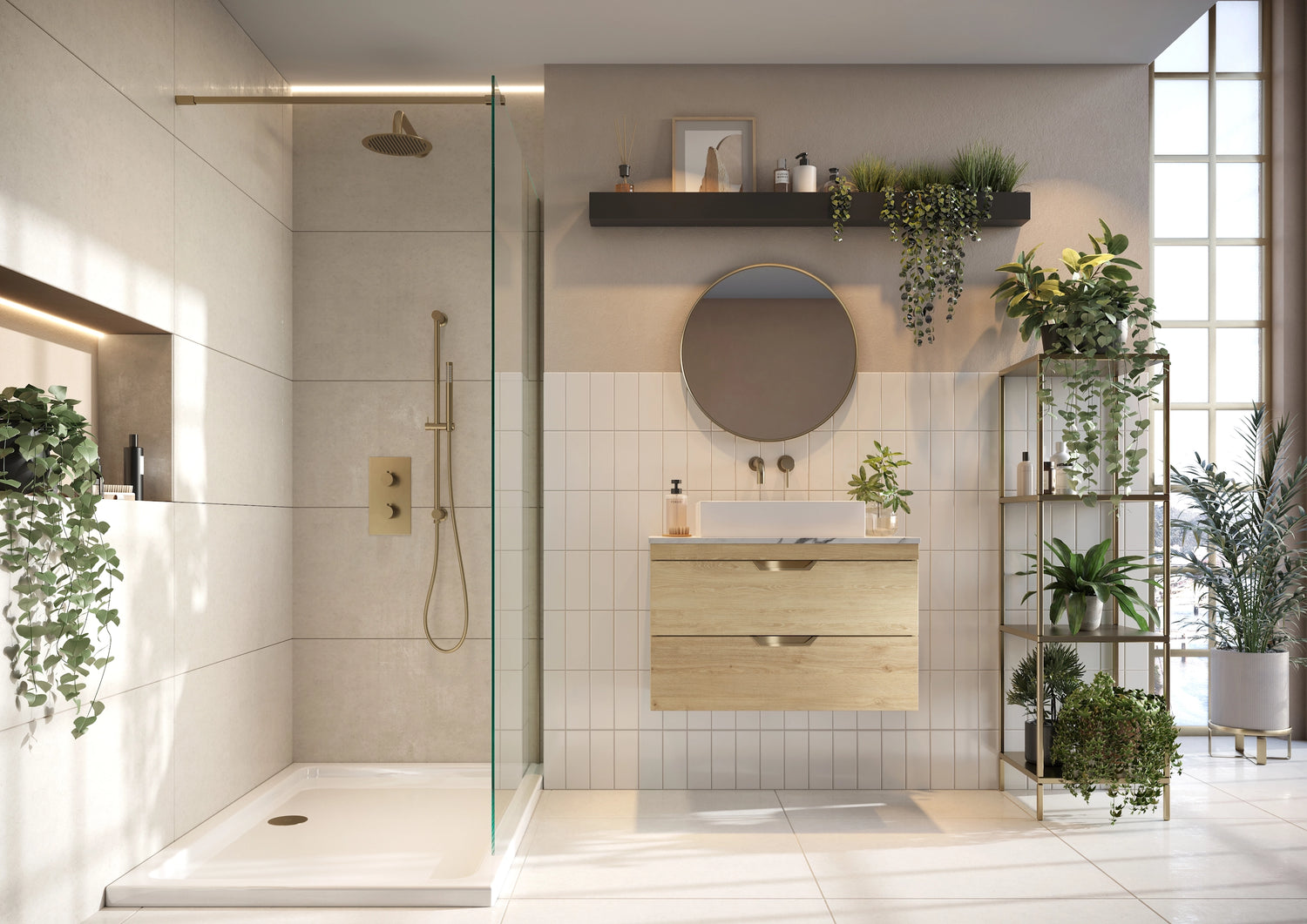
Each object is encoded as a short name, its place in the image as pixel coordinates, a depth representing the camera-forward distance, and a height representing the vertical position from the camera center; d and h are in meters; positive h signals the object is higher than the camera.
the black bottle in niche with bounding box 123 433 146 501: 2.50 -0.02
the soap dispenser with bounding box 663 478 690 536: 3.17 -0.17
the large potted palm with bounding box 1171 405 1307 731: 3.49 -0.43
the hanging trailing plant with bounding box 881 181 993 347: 3.22 +0.84
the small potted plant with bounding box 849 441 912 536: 3.15 -0.09
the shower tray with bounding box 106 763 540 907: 2.33 -1.13
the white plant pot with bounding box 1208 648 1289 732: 3.49 -0.87
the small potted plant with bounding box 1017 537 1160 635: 3.02 -0.41
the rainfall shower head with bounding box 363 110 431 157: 3.01 +1.08
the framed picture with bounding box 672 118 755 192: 3.35 +1.18
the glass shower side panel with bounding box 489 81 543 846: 2.46 -0.01
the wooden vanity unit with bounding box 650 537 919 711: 2.86 -0.53
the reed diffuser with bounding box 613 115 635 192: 3.38 +1.21
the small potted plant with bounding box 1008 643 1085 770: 3.09 -0.76
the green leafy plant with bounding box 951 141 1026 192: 3.29 +1.09
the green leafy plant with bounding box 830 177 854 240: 3.21 +0.94
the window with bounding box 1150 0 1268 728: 3.95 +1.02
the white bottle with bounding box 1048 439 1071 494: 3.07 -0.03
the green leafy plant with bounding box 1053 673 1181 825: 2.85 -0.89
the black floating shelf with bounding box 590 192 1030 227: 3.25 +0.93
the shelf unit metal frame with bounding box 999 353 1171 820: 2.95 -0.54
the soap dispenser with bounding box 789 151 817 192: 3.26 +1.05
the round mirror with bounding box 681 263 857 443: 3.31 +0.42
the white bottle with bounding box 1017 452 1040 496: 3.13 -0.04
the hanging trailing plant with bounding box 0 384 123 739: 1.92 -0.19
